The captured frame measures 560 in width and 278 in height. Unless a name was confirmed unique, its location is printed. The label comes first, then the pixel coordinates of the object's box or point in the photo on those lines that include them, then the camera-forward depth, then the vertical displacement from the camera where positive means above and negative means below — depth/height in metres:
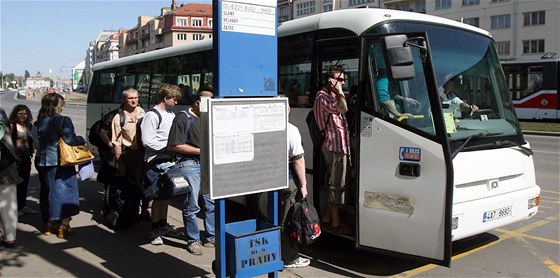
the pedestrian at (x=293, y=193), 4.70 -0.86
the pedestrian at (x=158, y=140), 5.63 -0.37
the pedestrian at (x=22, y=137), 6.58 -0.38
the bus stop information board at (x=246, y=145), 3.61 -0.28
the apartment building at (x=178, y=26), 99.56 +18.22
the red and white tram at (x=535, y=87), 25.03 +1.26
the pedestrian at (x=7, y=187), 5.37 -0.88
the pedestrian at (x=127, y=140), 6.62 -0.42
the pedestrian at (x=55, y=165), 5.95 -0.70
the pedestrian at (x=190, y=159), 5.25 -0.57
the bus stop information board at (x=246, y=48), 3.67 +0.49
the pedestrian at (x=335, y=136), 5.14 -0.29
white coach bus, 4.44 -0.28
